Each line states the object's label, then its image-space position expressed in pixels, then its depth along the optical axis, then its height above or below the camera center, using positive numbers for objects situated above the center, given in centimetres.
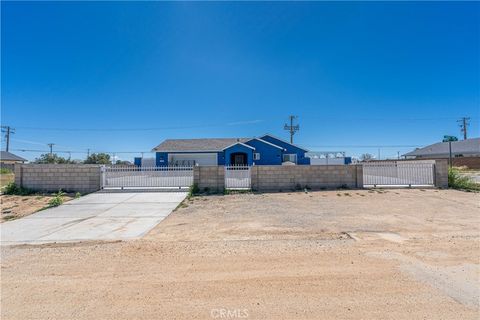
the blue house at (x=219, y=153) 2572 +172
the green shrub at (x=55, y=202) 903 -135
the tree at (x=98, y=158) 4266 +201
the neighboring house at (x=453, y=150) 4280 +338
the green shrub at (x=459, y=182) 1187 -88
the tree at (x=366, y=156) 5383 +257
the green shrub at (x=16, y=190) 1115 -106
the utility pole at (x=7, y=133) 4912 +792
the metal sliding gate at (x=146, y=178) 1237 -53
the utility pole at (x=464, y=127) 5078 +872
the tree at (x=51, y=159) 4512 +200
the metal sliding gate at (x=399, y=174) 1247 -43
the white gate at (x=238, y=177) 1195 -52
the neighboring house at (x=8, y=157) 4881 +267
